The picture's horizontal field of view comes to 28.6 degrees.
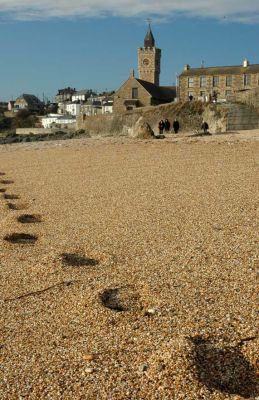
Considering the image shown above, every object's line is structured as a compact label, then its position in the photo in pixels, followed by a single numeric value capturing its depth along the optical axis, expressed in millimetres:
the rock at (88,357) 3155
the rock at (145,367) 3006
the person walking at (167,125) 26398
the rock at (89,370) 3012
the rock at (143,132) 22453
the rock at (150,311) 3764
